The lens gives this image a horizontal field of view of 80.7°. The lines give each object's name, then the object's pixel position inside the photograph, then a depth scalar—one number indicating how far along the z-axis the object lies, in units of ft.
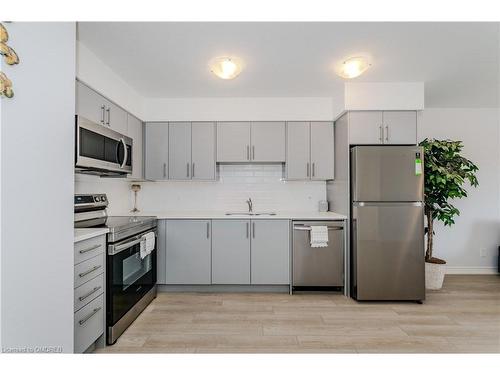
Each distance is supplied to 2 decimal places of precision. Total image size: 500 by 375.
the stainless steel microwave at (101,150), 6.14
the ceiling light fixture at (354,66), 8.37
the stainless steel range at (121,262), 7.26
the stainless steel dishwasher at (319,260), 10.78
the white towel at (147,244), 9.04
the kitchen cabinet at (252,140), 12.11
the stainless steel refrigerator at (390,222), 9.99
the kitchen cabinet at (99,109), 7.88
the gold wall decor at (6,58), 3.93
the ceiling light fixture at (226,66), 8.31
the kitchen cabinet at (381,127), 10.66
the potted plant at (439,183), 10.73
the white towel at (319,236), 10.66
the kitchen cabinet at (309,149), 12.03
